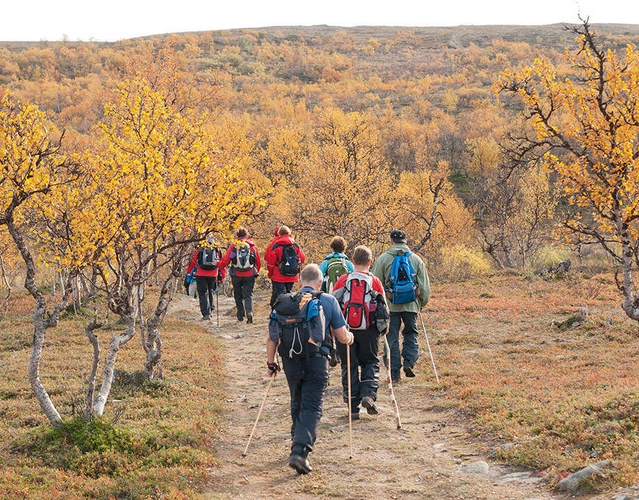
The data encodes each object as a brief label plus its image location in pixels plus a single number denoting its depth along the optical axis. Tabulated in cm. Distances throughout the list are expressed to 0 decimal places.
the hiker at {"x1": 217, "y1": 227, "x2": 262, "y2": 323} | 1850
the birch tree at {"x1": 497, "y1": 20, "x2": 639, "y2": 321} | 1013
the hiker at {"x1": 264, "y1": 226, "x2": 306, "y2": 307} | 1638
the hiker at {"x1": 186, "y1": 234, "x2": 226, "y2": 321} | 1959
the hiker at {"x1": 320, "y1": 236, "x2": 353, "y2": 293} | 1248
